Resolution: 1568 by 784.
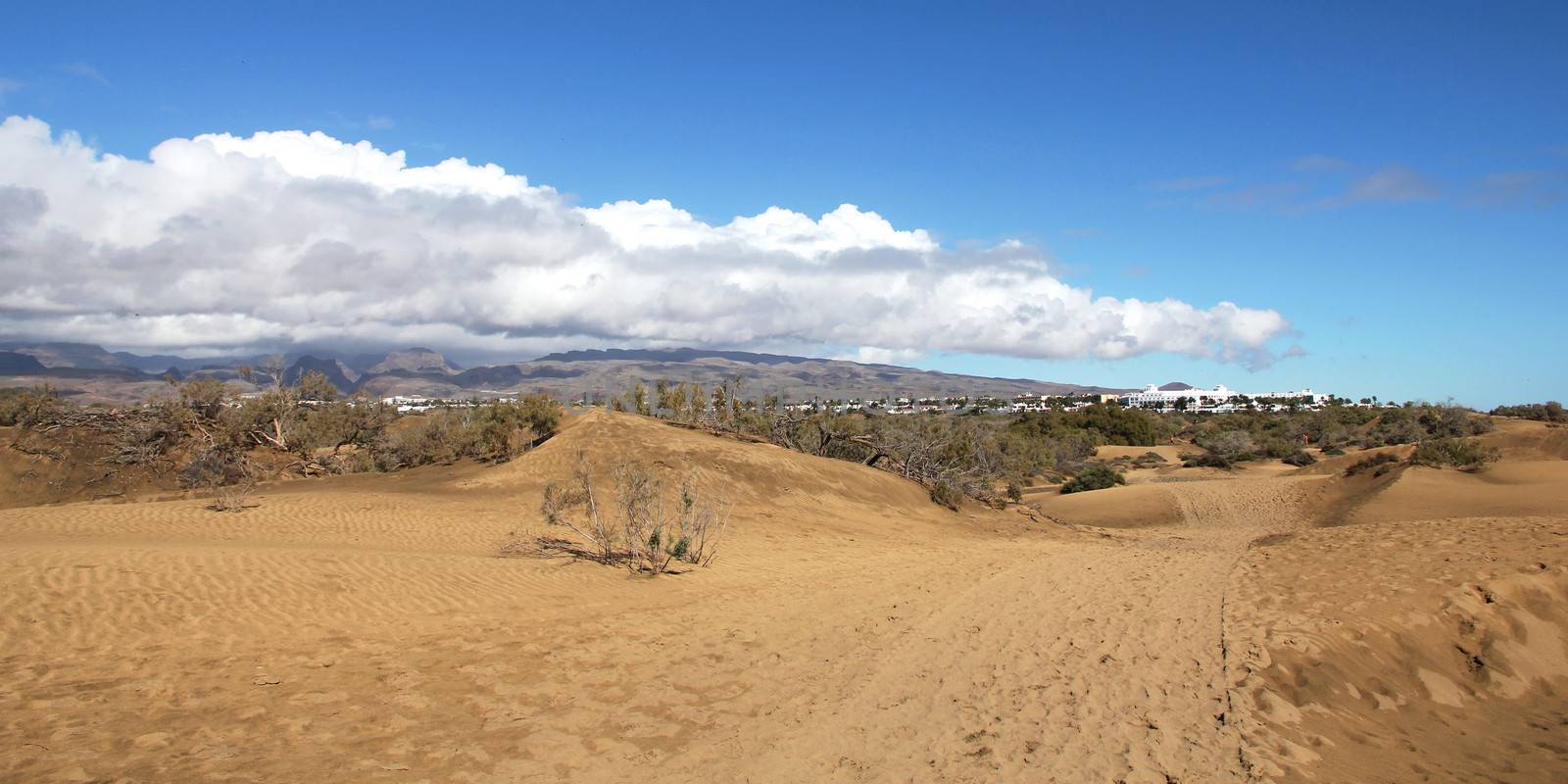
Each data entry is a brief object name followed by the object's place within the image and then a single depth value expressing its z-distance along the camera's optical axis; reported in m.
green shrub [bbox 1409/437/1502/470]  27.89
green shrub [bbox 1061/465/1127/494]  35.09
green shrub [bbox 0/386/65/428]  28.94
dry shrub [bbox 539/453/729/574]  13.54
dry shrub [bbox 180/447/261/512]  22.69
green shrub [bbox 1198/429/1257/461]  45.72
